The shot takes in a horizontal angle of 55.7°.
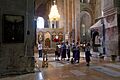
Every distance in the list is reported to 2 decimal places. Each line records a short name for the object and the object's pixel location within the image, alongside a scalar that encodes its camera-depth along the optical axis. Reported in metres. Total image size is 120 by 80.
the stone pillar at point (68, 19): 17.95
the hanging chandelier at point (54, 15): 15.61
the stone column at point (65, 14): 18.37
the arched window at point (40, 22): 23.94
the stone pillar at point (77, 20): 17.01
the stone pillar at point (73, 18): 17.11
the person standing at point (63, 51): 9.12
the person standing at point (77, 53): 7.94
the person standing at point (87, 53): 7.38
